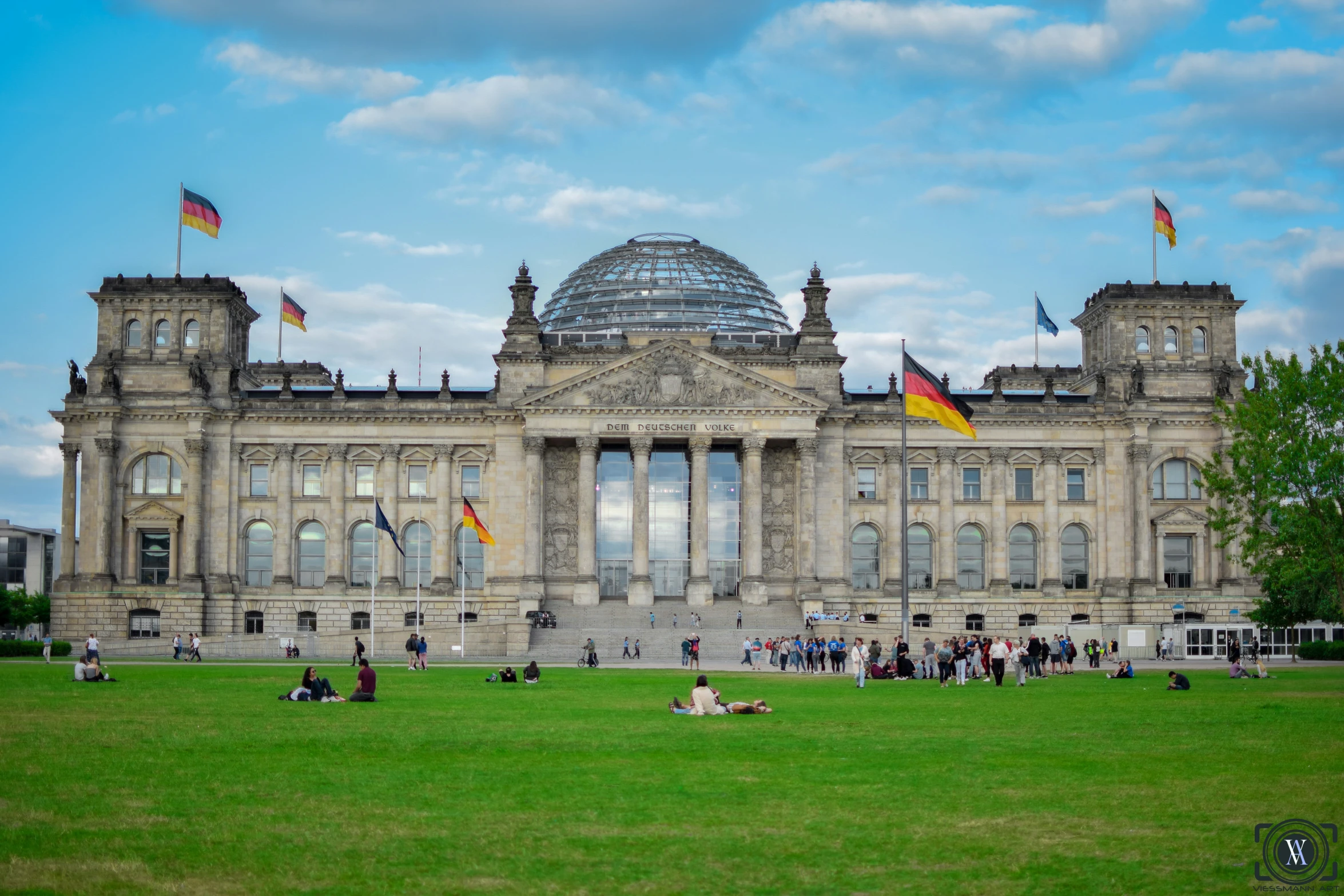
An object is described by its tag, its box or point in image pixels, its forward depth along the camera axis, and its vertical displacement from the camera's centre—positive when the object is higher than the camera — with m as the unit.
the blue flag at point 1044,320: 105.81 +17.17
